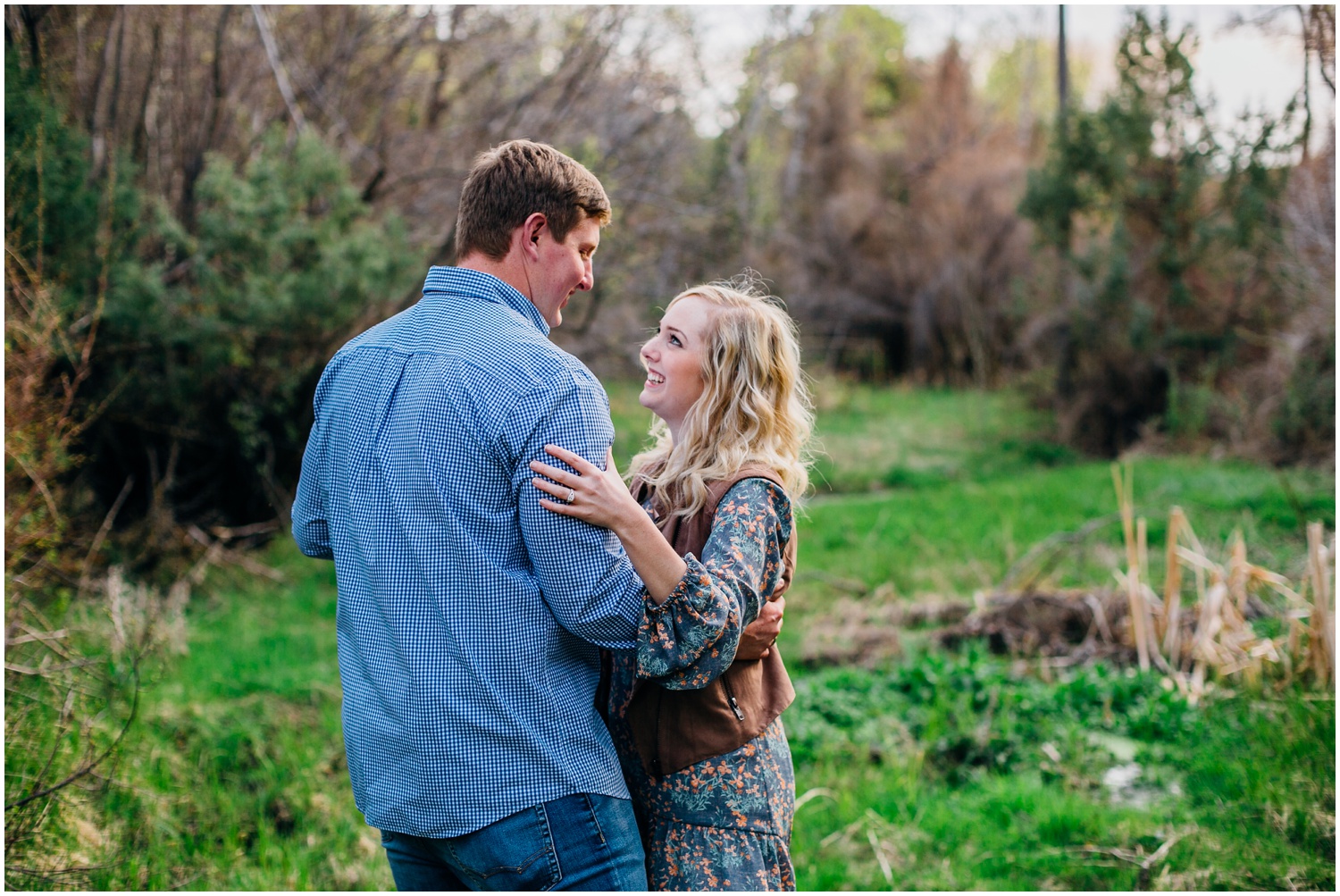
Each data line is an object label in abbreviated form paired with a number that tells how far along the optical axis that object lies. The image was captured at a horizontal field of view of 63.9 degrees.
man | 1.90
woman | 1.95
